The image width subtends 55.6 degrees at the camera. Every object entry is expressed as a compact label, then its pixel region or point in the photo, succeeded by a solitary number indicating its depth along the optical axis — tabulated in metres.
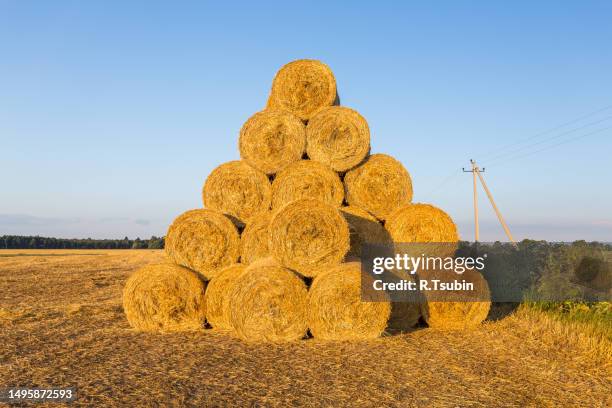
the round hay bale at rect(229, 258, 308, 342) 7.28
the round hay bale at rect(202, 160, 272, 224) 9.20
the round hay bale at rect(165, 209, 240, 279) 8.55
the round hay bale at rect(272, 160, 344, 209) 8.91
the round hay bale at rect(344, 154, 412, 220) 9.23
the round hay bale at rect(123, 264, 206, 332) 8.16
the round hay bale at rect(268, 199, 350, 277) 7.62
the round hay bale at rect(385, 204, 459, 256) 8.45
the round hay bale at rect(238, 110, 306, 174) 9.23
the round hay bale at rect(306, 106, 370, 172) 9.23
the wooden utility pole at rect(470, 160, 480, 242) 28.22
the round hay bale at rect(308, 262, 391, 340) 7.22
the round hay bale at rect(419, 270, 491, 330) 8.14
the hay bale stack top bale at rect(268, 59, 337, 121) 9.75
